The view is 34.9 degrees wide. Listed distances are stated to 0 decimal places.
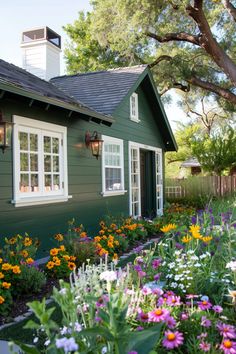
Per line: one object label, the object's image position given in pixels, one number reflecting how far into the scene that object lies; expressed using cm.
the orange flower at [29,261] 443
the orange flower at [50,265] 478
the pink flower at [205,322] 215
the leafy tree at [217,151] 1786
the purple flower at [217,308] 227
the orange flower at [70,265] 496
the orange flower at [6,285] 382
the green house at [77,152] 563
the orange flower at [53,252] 493
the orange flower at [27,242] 492
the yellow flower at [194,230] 335
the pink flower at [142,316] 216
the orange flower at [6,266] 412
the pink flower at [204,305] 227
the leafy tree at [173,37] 1440
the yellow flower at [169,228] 373
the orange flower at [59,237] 567
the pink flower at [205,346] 194
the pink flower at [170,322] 205
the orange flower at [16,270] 412
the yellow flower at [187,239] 334
